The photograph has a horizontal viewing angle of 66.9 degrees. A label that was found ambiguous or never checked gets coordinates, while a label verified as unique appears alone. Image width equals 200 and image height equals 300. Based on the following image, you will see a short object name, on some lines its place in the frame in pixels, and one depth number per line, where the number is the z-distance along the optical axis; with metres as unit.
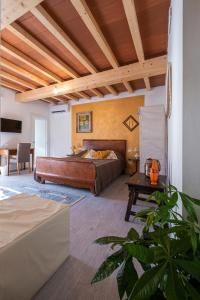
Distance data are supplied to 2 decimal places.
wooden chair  4.71
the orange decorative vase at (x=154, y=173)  2.00
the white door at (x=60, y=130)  6.35
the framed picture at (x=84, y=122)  5.78
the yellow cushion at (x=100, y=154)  4.65
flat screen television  4.86
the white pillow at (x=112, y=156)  4.64
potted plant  0.42
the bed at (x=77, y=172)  3.07
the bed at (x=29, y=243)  0.90
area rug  2.79
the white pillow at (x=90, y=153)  4.81
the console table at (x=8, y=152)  4.60
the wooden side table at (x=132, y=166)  4.88
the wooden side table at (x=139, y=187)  1.89
